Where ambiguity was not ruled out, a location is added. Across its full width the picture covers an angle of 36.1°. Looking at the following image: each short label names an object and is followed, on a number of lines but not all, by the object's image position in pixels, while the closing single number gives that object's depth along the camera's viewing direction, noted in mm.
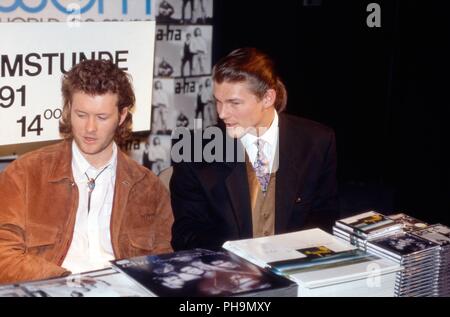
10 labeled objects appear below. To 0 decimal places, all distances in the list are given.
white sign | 3246
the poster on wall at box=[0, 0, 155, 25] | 4055
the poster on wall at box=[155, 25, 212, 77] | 5001
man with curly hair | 2451
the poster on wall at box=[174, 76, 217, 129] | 5184
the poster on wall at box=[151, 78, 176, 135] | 5047
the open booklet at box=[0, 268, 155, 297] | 1626
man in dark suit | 2695
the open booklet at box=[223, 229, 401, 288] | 1782
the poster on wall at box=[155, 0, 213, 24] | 4914
